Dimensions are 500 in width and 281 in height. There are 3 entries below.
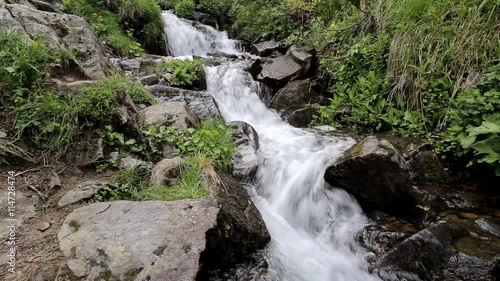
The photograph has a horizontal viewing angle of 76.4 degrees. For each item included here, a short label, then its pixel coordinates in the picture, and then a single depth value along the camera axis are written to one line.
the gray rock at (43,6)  6.18
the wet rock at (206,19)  12.01
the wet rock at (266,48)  8.41
